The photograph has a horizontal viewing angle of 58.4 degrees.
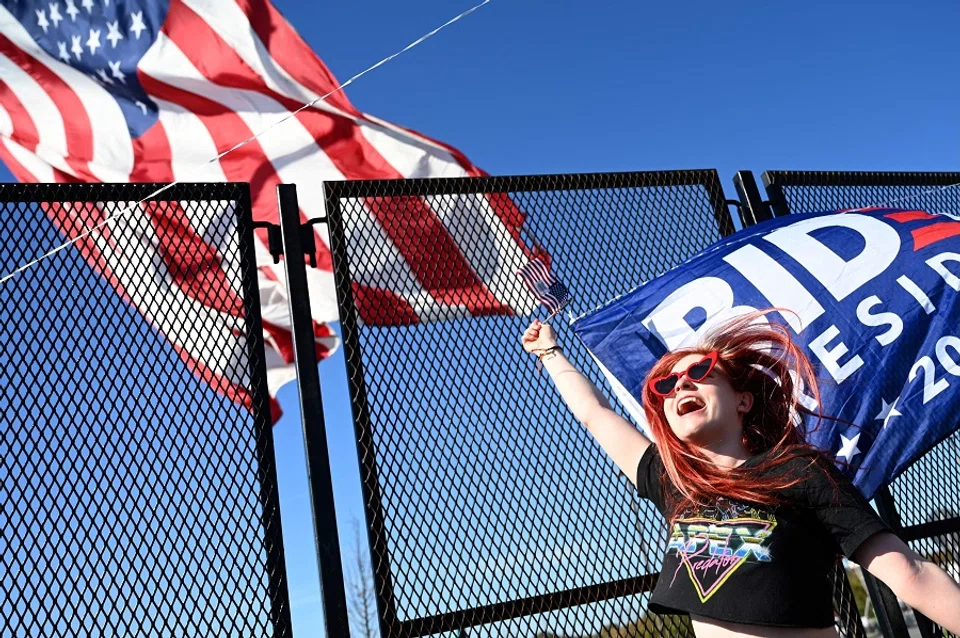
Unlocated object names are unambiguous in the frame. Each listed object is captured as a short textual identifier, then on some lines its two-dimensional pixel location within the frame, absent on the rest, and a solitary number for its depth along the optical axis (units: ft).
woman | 5.12
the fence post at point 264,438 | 6.81
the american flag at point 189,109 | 19.51
